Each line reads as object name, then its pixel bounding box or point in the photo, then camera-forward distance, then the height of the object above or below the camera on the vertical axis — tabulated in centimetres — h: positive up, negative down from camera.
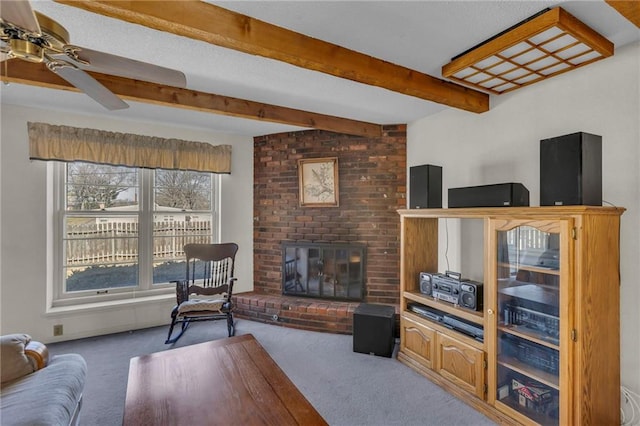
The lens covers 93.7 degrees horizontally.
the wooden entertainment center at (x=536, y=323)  165 -71
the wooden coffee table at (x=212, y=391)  141 -95
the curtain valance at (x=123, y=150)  301 +72
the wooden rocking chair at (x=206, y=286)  306 -85
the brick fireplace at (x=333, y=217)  351 -4
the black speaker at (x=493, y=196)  204 +13
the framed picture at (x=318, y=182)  371 +40
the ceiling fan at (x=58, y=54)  104 +72
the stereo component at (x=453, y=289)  229 -62
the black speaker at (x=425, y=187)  268 +25
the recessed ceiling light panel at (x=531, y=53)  158 +99
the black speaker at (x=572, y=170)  168 +26
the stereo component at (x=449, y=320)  222 -87
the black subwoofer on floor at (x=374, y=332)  282 -113
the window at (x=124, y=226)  329 -16
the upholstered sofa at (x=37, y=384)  140 -92
